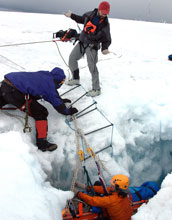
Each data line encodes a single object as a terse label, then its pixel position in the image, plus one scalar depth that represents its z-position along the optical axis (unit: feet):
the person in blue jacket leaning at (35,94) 7.93
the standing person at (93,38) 10.29
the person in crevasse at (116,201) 7.57
